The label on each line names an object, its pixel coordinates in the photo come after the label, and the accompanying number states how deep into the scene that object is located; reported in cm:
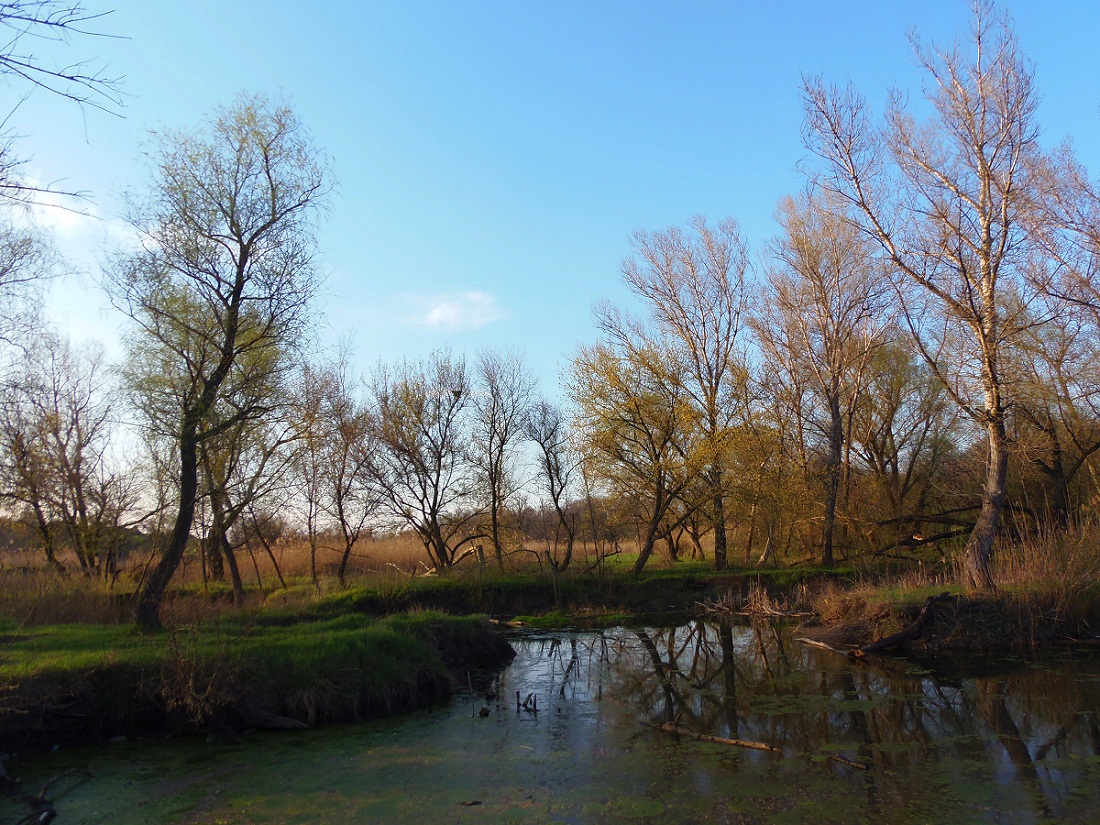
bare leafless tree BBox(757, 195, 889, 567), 2536
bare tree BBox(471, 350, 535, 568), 2895
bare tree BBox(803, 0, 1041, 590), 1566
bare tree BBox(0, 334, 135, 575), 2016
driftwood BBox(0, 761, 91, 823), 675
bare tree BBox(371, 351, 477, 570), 2712
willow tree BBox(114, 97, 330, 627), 1341
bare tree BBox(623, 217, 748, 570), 2628
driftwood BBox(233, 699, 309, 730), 955
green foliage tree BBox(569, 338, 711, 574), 2517
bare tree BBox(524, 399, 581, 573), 3036
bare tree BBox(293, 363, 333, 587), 2161
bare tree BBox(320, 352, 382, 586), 2439
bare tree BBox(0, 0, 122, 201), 415
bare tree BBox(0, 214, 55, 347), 1114
